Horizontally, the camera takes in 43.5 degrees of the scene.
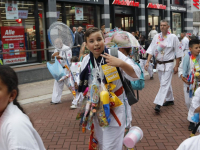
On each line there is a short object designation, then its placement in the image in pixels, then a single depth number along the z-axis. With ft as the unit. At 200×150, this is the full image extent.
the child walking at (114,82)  9.19
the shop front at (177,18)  81.10
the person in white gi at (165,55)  19.79
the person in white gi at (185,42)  46.37
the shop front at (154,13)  70.27
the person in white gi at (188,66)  15.72
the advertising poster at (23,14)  40.29
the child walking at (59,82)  23.13
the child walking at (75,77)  21.75
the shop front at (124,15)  61.05
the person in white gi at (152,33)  60.03
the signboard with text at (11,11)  38.73
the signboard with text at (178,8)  79.56
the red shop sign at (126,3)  59.59
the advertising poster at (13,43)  37.29
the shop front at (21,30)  37.81
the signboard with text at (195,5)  90.07
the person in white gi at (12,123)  4.85
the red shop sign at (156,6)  68.95
